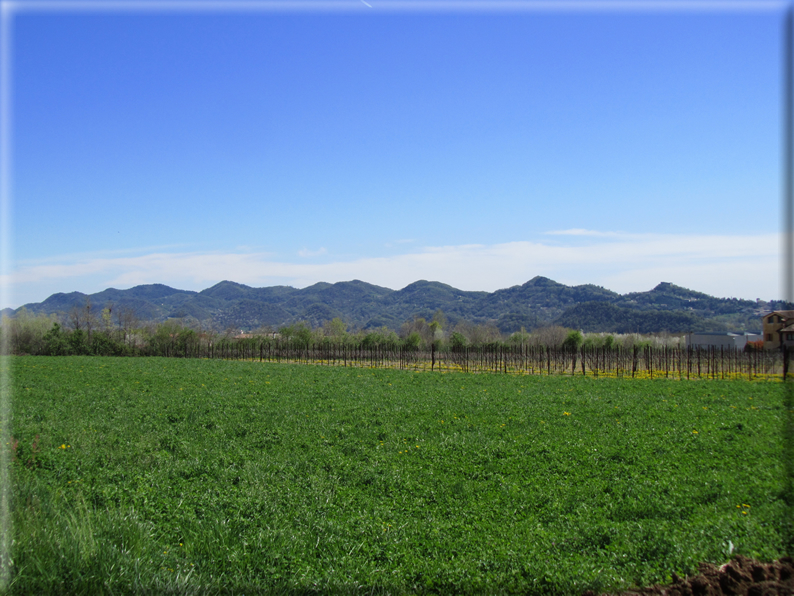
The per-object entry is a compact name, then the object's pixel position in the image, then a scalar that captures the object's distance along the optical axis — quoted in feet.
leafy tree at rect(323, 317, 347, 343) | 303.13
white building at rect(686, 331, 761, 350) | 262.36
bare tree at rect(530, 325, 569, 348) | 286.42
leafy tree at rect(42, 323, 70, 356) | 180.45
